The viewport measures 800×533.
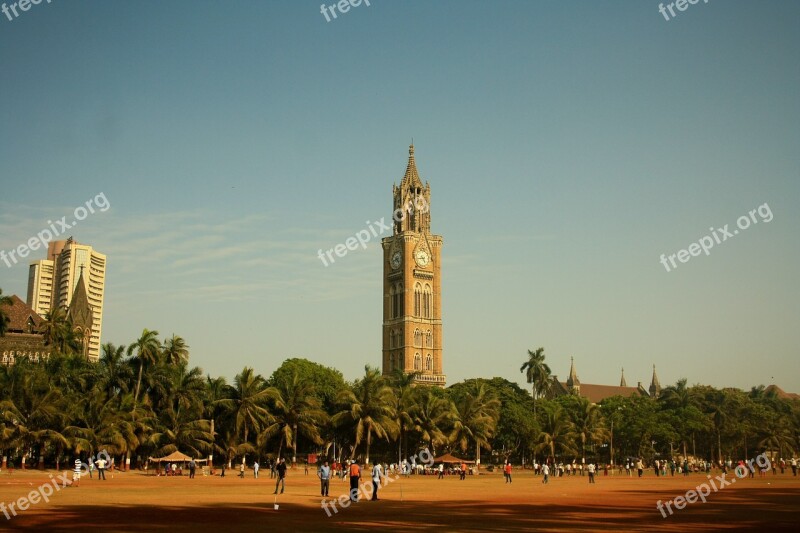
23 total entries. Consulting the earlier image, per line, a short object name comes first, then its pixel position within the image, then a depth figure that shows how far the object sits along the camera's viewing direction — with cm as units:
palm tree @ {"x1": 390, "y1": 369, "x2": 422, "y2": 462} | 7512
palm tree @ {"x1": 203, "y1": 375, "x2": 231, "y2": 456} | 6912
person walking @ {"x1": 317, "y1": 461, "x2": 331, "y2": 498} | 3294
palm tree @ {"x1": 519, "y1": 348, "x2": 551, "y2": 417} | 11319
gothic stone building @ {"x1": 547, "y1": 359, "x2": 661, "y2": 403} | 17300
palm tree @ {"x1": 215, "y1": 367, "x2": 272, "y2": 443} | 6812
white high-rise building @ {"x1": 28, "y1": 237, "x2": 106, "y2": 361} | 9976
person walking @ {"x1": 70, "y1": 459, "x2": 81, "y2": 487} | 3934
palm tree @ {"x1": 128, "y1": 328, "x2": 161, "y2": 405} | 6700
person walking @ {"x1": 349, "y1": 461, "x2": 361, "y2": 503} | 2923
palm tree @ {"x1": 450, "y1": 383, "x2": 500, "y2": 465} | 7900
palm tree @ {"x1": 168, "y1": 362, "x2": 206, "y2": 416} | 6762
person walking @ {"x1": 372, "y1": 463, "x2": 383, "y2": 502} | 3070
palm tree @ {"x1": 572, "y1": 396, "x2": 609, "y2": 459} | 9375
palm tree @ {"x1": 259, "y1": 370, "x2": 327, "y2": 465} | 7069
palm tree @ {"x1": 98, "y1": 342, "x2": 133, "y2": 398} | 6712
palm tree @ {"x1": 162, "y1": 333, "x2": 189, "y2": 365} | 7156
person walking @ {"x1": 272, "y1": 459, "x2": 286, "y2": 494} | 3172
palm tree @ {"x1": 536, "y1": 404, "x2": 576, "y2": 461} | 8856
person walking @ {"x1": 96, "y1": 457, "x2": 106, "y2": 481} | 4612
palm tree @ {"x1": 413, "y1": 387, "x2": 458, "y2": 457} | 7619
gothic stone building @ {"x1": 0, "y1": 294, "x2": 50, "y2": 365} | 8050
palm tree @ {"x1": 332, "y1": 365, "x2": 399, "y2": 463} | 7119
